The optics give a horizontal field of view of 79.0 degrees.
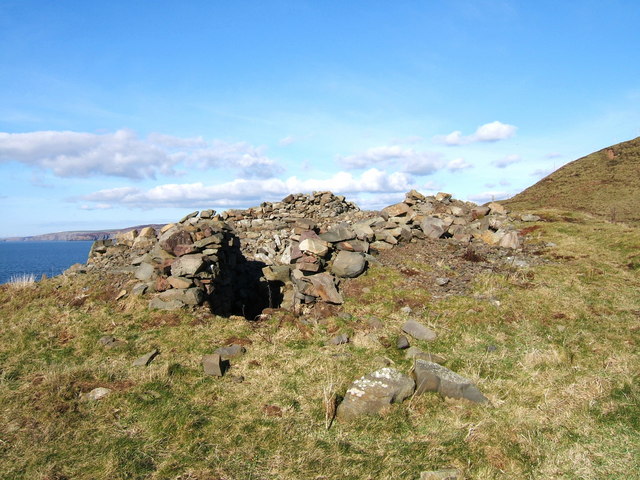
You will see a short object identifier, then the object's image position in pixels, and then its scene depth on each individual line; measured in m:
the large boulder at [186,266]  12.70
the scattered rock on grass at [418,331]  10.81
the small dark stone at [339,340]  10.48
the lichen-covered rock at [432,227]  20.61
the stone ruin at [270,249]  13.06
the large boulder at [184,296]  12.07
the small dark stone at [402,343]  10.24
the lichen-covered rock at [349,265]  15.23
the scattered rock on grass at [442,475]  5.54
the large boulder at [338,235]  17.31
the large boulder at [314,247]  15.92
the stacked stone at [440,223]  19.70
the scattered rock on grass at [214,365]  8.68
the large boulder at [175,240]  14.04
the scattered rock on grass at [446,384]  7.67
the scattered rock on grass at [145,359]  9.00
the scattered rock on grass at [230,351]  9.57
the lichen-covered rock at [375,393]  7.24
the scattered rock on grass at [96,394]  7.64
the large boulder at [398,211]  22.75
